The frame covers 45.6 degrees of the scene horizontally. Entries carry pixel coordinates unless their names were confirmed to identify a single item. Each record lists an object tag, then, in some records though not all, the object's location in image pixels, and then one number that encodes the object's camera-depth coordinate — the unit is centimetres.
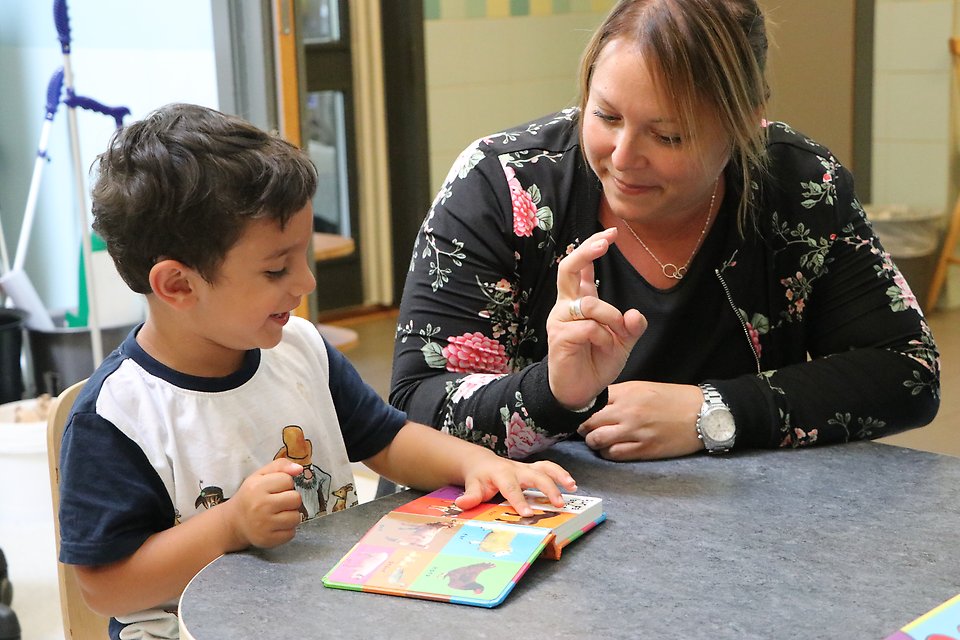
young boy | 109
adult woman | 134
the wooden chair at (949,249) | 343
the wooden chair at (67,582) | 130
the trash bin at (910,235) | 350
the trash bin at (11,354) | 335
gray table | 93
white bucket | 264
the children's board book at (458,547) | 98
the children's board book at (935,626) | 88
